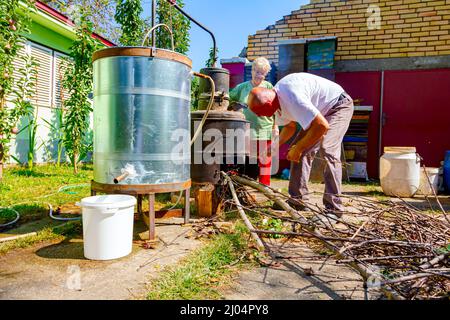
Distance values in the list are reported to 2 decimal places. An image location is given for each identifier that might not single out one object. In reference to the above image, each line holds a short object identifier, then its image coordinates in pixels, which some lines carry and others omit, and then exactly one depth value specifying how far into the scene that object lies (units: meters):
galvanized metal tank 2.48
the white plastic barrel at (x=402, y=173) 4.98
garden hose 2.77
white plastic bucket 2.07
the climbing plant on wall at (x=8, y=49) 4.50
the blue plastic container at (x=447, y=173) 5.43
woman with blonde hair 4.20
